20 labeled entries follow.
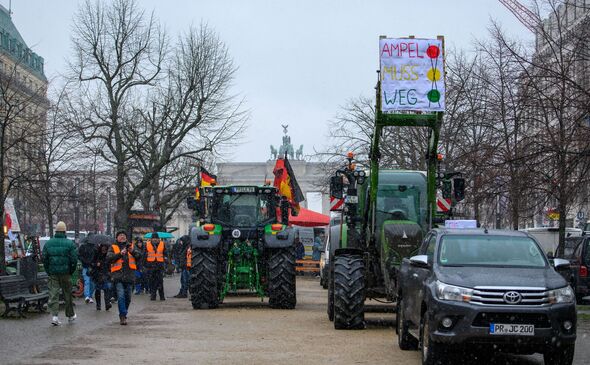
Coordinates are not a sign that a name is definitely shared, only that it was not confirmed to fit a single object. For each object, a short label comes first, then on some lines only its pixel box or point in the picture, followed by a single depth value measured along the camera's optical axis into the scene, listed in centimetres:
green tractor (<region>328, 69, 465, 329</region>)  1733
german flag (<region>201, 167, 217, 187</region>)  3130
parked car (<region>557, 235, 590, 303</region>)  2602
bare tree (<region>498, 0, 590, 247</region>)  2008
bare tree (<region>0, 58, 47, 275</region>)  2417
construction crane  7173
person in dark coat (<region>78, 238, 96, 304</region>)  2569
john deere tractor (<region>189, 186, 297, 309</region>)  2344
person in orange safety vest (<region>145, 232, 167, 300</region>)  2844
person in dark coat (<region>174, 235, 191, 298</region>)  3028
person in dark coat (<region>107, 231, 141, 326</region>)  1962
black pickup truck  1179
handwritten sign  1719
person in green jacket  1984
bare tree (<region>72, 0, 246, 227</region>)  4809
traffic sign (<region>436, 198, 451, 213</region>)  2019
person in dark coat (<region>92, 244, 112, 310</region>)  2342
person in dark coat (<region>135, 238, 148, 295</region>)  3130
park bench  2041
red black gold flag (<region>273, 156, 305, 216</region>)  2877
